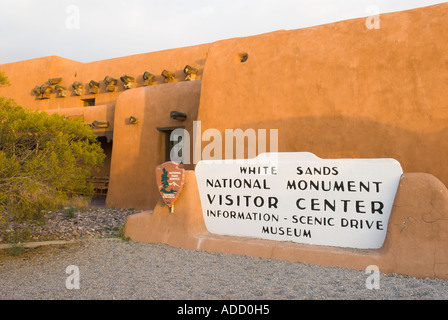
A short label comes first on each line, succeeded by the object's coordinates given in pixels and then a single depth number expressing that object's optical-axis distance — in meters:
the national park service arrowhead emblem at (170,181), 5.39
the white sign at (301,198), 4.25
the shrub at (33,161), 4.23
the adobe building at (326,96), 6.21
